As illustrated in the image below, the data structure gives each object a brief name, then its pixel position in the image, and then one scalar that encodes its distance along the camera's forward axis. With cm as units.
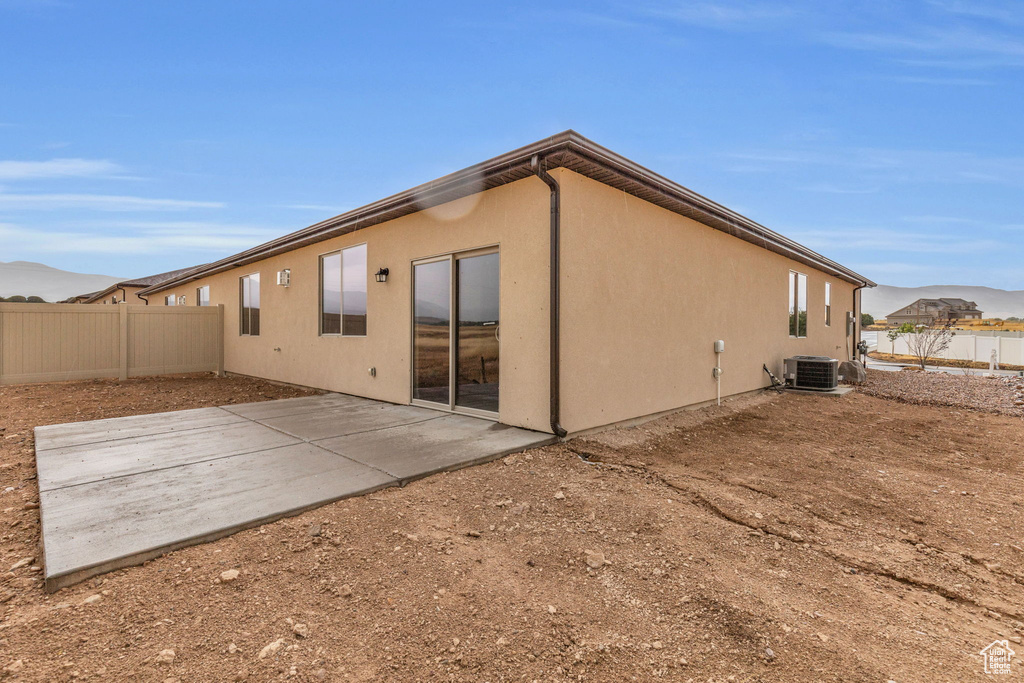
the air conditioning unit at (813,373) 793
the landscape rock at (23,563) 203
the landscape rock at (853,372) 948
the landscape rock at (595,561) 217
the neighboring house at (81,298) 2486
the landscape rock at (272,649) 152
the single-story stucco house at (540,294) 425
